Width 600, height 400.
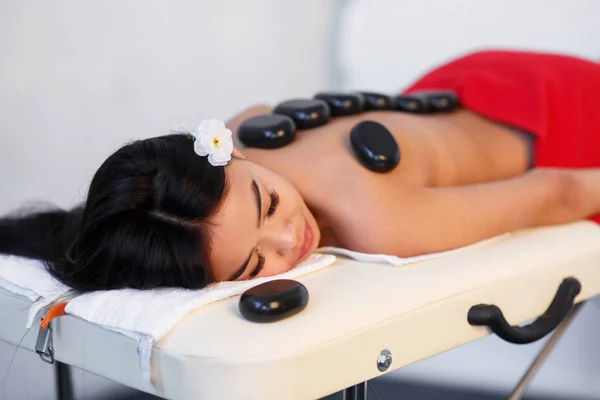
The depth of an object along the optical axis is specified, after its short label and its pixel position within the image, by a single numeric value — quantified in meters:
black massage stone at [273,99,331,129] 1.85
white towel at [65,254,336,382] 1.47
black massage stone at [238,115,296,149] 1.80
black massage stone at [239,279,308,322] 1.47
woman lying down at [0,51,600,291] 1.59
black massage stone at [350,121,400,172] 1.75
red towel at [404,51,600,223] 2.02
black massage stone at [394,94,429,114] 1.99
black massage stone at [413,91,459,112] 2.03
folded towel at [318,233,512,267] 1.68
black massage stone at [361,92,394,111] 1.98
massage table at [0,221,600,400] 1.43
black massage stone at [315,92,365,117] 1.91
